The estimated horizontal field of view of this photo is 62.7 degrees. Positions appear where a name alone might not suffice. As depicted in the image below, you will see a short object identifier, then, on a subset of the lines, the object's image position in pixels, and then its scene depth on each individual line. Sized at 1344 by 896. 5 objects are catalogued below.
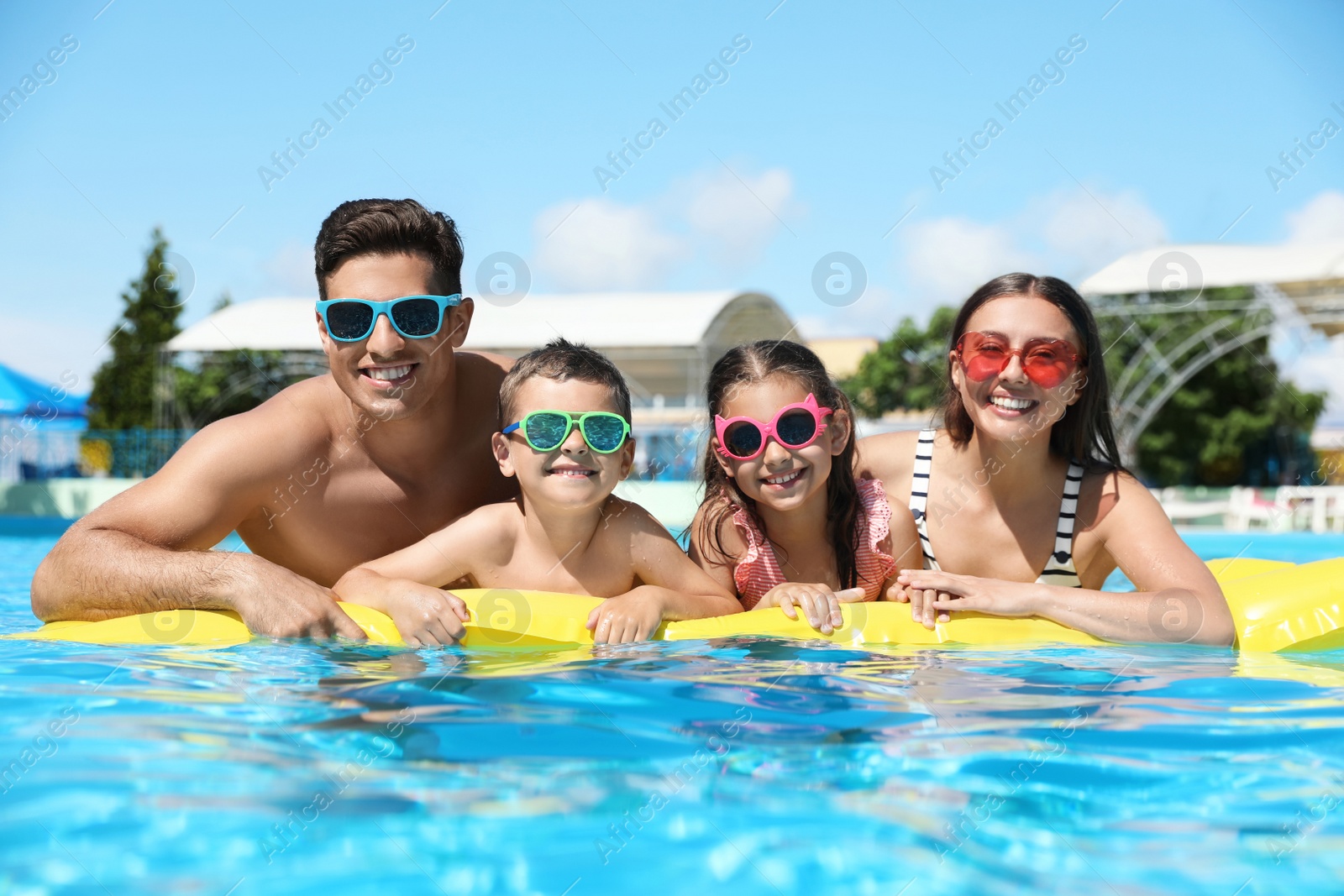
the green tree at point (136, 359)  29.42
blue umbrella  16.70
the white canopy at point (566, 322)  19.84
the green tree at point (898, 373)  29.52
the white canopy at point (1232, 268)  15.41
